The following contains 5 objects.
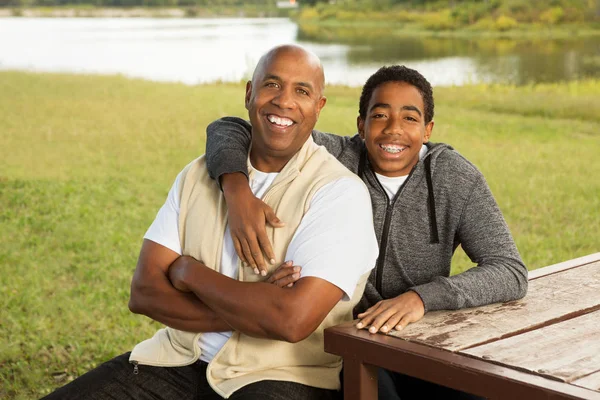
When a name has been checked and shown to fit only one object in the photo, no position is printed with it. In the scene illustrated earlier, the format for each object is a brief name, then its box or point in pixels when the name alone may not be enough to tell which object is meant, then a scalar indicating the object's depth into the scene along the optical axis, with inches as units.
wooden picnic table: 84.4
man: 99.8
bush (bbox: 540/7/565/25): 1216.8
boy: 112.3
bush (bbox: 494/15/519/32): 1273.4
